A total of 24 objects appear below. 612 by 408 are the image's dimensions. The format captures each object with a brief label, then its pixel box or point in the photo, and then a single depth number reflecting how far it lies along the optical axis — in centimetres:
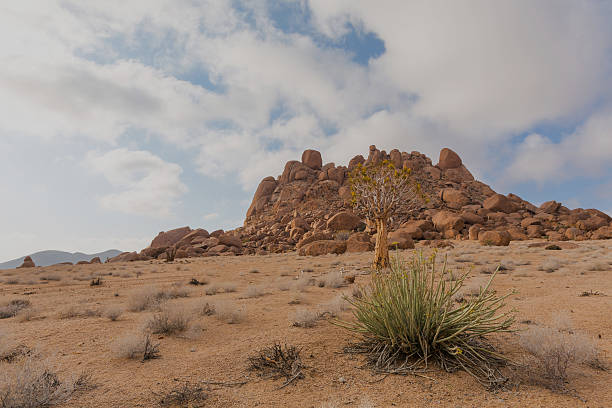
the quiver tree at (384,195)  1092
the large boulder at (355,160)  6259
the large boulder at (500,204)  4312
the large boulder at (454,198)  4619
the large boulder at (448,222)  3450
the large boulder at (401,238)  2403
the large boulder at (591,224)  3400
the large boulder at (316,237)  3127
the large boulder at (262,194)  6438
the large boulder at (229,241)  4057
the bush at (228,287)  984
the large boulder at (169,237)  5456
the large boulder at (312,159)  6694
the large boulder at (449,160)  6056
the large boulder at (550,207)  4628
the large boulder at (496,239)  2362
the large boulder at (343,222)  3850
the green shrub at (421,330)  355
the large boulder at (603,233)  2923
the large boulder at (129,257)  3730
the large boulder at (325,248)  2325
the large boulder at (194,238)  4373
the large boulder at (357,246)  2291
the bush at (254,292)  848
